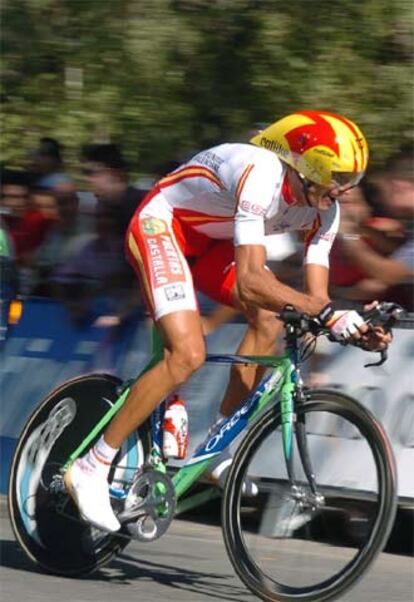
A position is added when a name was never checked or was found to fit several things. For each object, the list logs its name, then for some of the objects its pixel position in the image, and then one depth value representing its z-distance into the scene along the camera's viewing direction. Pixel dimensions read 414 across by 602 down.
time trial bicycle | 11.12
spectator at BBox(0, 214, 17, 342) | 18.36
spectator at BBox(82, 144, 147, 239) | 17.34
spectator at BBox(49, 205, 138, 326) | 17.12
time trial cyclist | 11.37
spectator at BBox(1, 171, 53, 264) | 19.20
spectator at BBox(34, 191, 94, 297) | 18.31
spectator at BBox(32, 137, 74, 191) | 19.48
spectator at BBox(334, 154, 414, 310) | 15.02
